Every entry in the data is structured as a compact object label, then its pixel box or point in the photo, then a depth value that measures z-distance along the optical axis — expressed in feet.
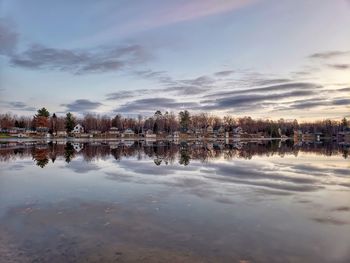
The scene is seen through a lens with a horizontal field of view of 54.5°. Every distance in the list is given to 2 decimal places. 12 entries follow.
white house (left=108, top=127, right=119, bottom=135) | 474.00
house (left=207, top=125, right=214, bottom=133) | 579.07
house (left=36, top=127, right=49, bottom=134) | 389.19
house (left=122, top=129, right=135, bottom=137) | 461.45
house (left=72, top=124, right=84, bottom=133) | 456.86
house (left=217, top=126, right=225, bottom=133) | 587.68
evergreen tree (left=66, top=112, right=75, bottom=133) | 427.33
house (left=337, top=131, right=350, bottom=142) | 502.05
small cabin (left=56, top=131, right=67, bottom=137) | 383.08
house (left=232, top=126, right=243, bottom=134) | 590.96
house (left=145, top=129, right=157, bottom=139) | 419.29
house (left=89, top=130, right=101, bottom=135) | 465.88
